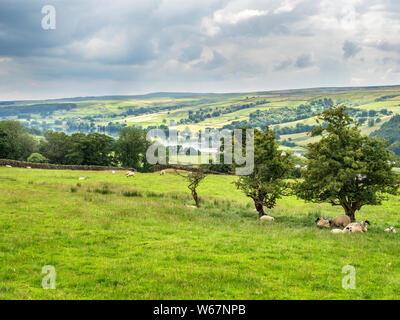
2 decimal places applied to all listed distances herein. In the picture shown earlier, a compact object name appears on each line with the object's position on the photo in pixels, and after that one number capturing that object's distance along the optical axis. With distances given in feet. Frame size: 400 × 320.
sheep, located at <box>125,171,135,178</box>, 176.53
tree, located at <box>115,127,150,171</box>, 293.84
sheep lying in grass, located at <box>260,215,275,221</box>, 89.71
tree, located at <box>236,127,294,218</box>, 93.09
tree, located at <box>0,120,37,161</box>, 271.28
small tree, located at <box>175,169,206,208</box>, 105.99
